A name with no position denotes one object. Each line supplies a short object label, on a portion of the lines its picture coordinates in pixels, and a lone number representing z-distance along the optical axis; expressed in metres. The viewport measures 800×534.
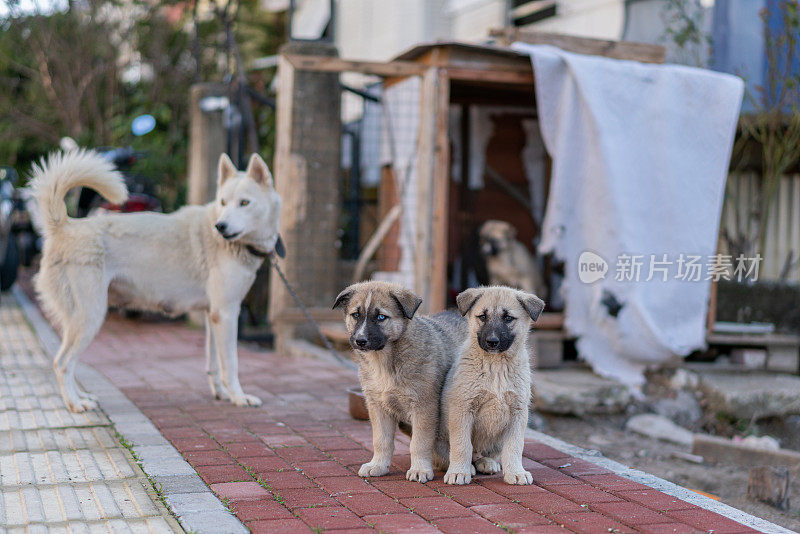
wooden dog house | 7.75
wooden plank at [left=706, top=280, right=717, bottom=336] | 8.01
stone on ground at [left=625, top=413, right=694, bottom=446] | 6.97
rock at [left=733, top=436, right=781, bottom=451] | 6.71
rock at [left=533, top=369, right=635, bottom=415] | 7.11
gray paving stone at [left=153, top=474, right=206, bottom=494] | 3.87
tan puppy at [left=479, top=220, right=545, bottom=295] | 9.33
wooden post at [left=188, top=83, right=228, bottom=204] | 9.91
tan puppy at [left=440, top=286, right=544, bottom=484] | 3.99
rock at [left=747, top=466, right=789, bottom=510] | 5.16
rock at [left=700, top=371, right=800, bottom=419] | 7.37
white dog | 5.55
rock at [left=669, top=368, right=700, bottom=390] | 7.71
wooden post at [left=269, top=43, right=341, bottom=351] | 8.20
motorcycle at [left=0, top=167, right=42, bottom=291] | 11.24
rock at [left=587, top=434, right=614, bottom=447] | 6.68
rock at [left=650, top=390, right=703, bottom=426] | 7.45
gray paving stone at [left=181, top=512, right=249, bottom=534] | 3.34
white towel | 7.52
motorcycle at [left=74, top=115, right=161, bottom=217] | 9.72
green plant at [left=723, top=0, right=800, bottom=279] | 9.04
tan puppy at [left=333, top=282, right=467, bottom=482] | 3.99
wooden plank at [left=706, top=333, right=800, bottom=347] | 8.21
